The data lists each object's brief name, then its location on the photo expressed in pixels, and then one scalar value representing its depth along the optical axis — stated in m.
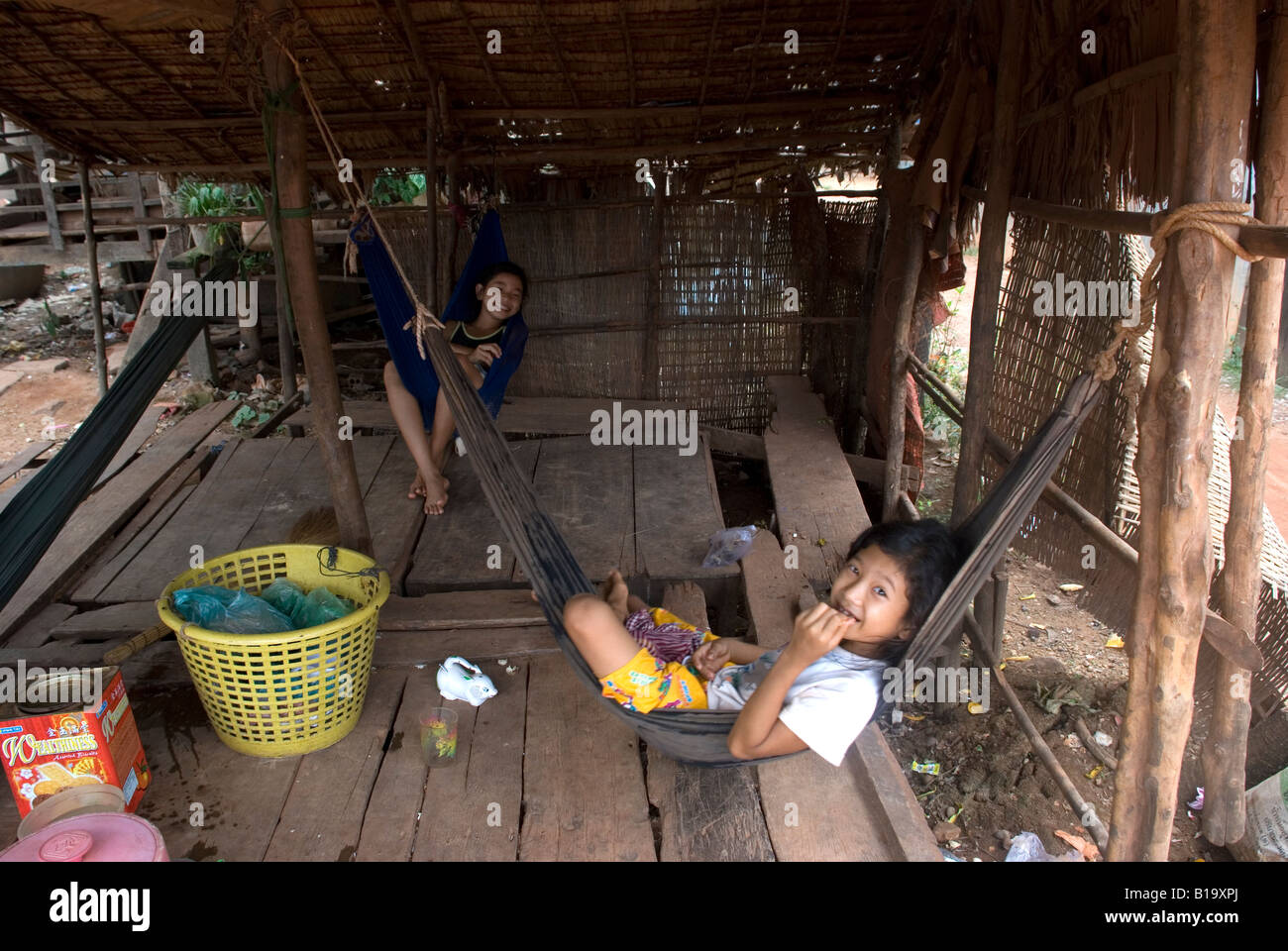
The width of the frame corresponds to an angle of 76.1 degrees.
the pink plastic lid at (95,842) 1.21
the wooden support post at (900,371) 2.84
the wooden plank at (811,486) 2.71
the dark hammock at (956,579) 1.45
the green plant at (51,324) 7.09
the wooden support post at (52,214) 7.17
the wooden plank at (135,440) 3.58
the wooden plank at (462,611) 2.25
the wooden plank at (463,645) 2.12
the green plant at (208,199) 5.96
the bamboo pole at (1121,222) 1.07
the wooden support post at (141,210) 5.56
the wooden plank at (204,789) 1.56
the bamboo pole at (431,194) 3.38
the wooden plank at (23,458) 3.58
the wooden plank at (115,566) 2.54
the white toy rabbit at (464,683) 1.94
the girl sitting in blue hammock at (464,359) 2.95
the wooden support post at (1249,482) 1.25
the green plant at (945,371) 5.05
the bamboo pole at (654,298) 3.88
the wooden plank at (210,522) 2.60
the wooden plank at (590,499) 2.73
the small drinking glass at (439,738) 1.75
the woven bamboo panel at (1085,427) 1.81
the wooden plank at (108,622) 2.28
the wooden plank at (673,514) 2.65
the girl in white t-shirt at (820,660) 1.34
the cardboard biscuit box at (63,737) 1.45
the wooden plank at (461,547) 2.56
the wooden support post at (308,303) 2.04
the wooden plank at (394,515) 2.68
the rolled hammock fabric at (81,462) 2.07
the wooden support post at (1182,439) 1.16
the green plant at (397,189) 5.52
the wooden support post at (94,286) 3.91
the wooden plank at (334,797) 1.55
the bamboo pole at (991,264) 2.09
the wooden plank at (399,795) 1.55
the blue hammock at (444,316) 2.53
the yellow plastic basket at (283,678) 1.61
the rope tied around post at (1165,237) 1.14
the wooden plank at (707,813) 1.55
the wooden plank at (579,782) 1.56
